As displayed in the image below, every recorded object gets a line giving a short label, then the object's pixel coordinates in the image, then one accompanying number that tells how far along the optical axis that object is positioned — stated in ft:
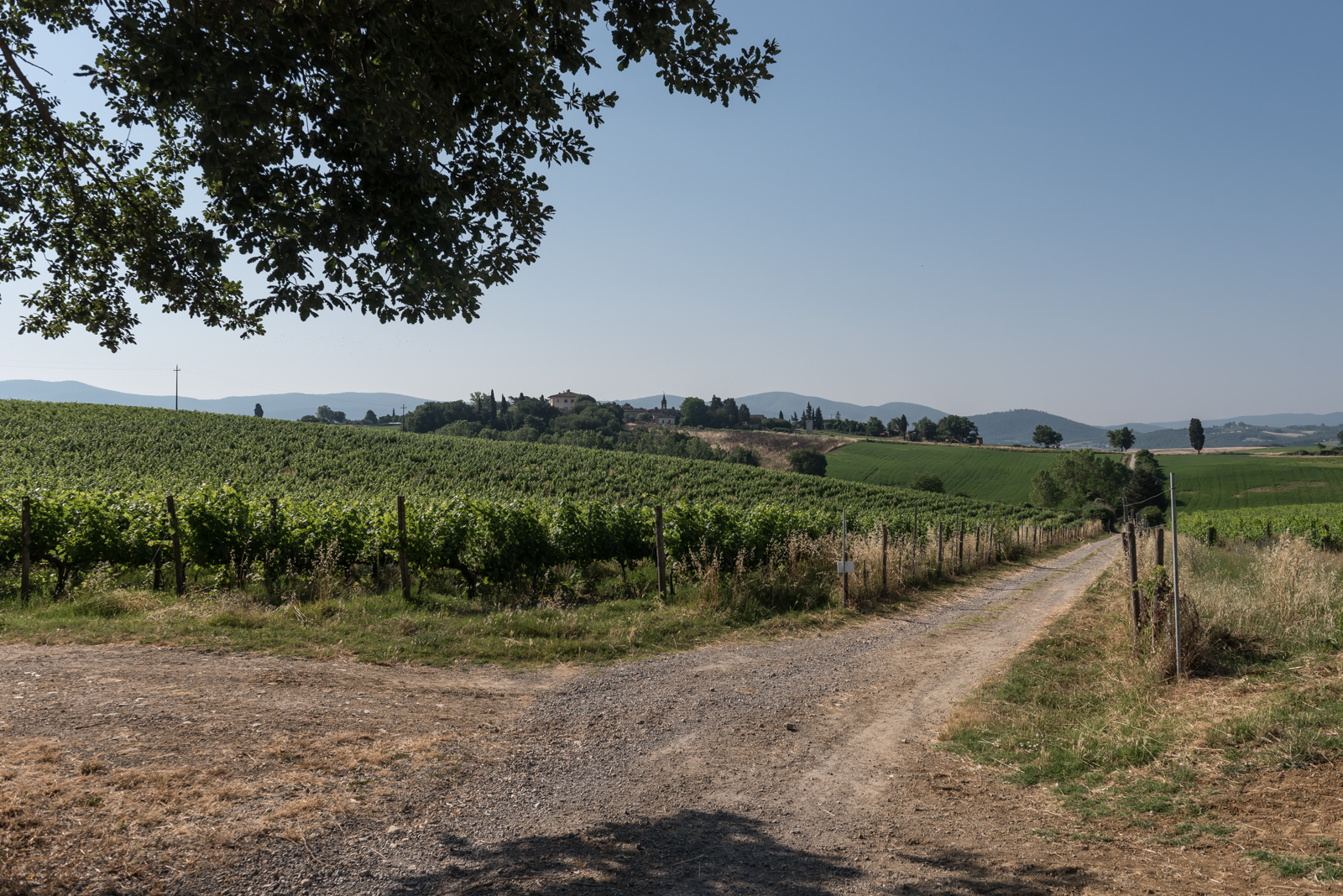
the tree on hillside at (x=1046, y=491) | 260.21
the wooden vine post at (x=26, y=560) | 36.01
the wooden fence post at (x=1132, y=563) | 29.74
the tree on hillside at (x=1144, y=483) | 260.21
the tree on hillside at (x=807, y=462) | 328.70
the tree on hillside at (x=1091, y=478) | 263.08
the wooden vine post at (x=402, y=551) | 37.70
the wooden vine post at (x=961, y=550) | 63.97
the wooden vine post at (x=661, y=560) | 41.38
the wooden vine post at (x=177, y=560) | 37.58
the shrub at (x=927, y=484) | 269.23
